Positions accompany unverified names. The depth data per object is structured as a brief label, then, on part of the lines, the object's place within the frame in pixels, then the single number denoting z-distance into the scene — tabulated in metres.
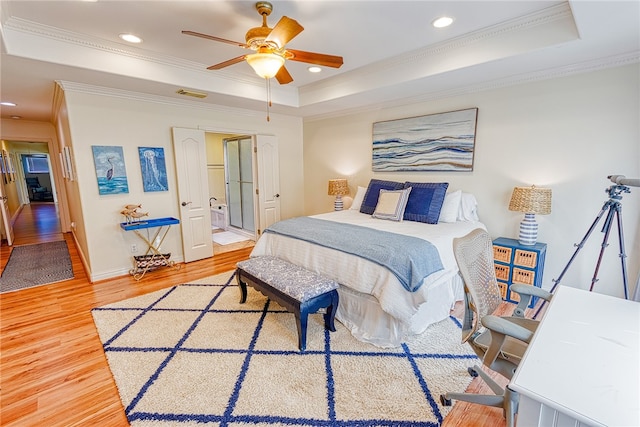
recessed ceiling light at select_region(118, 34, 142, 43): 2.57
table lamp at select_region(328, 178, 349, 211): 4.63
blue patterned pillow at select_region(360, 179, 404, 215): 3.80
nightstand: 2.77
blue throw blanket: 2.16
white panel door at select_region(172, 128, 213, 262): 4.07
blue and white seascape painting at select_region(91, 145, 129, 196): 3.44
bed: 2.16
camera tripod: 2.21
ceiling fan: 1.85
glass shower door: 5.64
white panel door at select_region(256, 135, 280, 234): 4.96
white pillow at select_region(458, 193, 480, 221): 3.38
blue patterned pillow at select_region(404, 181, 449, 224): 3.27
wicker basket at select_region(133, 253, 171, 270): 3.72
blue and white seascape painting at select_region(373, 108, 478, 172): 3.45
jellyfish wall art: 3.79
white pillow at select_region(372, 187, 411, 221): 3.38
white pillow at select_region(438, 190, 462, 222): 3.33
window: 11.22
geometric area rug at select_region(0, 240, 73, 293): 3.53
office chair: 1.27
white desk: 0.78
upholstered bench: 2.19
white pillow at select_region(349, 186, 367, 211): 4.21
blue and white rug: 1.64
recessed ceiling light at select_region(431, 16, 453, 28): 2.27
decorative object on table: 3.62
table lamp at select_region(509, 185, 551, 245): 2.73
